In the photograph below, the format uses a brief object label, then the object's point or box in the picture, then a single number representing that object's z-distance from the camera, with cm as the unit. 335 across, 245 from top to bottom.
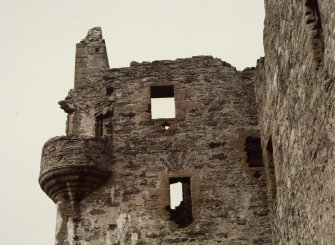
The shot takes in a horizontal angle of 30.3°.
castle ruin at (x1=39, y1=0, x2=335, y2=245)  989
